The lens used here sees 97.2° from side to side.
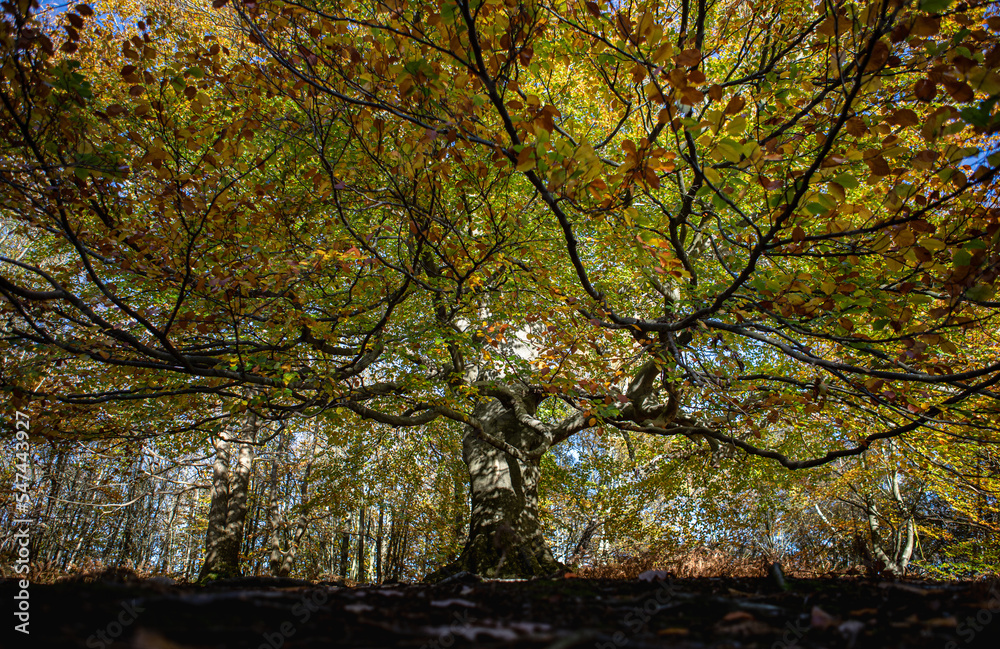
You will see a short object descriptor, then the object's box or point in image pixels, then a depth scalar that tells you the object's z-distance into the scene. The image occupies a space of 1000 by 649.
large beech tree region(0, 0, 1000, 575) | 2.37
